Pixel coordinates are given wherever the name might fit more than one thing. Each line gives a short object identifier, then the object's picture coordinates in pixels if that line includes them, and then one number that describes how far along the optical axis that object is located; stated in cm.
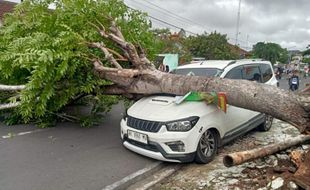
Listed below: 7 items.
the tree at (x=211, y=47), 3005
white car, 442
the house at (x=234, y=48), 3299
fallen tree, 476
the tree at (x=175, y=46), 2466
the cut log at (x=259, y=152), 375
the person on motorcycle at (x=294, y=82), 1447
